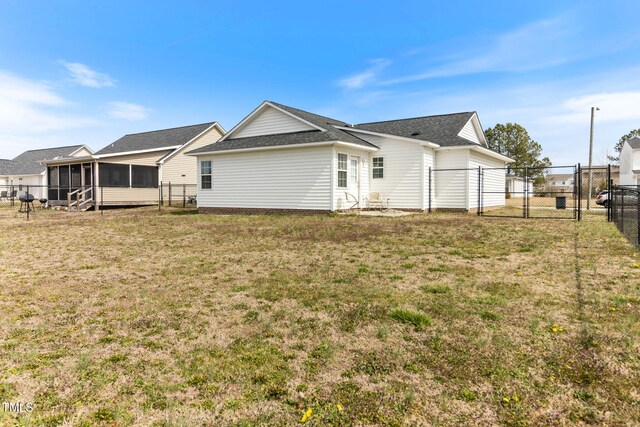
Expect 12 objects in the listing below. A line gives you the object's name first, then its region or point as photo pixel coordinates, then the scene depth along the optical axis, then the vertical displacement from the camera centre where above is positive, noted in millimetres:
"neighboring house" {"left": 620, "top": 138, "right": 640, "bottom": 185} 38312 +4646
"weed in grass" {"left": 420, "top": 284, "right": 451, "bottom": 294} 4602 -1174
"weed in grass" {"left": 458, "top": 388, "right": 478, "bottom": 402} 2293 -1297
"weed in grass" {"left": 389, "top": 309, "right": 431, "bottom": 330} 3525 -1218
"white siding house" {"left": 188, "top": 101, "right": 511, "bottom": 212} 15648 +1768
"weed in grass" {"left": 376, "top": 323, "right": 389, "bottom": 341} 3273 -1260
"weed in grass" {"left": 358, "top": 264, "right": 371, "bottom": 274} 5733 -1132
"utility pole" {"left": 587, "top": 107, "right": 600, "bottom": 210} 26297 +4989
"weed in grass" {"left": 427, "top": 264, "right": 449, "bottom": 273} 5773 -1122
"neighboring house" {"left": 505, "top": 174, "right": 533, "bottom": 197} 39275 +1941
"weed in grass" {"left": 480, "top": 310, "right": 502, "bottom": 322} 3664 -1215
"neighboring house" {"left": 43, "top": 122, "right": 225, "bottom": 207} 21703 +2166
